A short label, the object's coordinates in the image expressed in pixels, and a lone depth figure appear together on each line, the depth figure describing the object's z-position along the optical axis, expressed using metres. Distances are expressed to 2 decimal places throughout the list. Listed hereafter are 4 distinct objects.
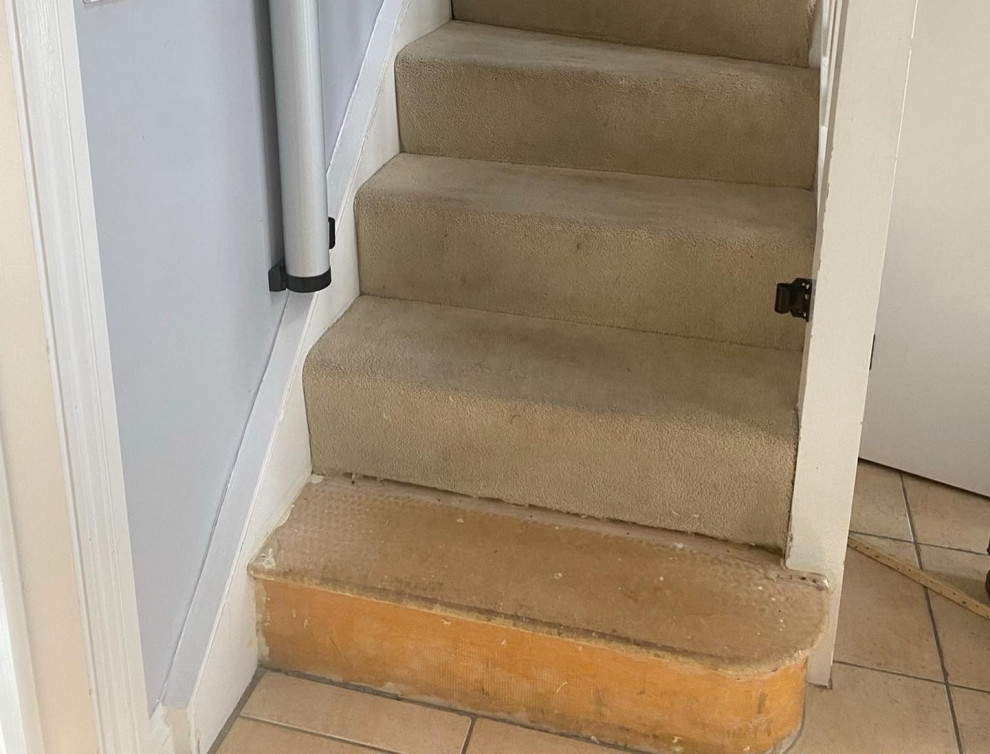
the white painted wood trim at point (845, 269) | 1.25
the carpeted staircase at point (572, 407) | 1.41
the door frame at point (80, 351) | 0.95
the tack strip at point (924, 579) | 1.73
